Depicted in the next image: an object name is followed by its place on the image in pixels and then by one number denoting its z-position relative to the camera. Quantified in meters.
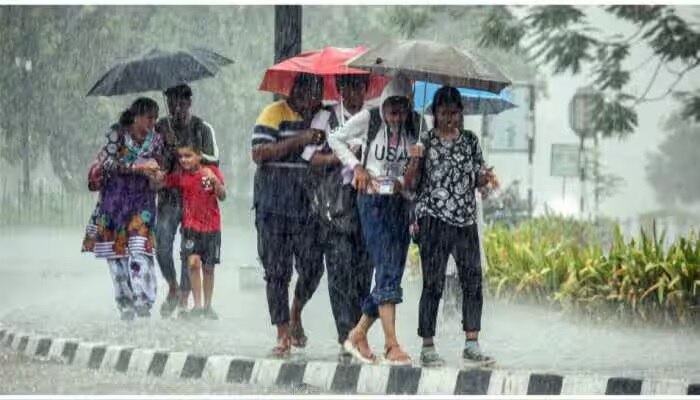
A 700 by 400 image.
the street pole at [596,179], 45.26
